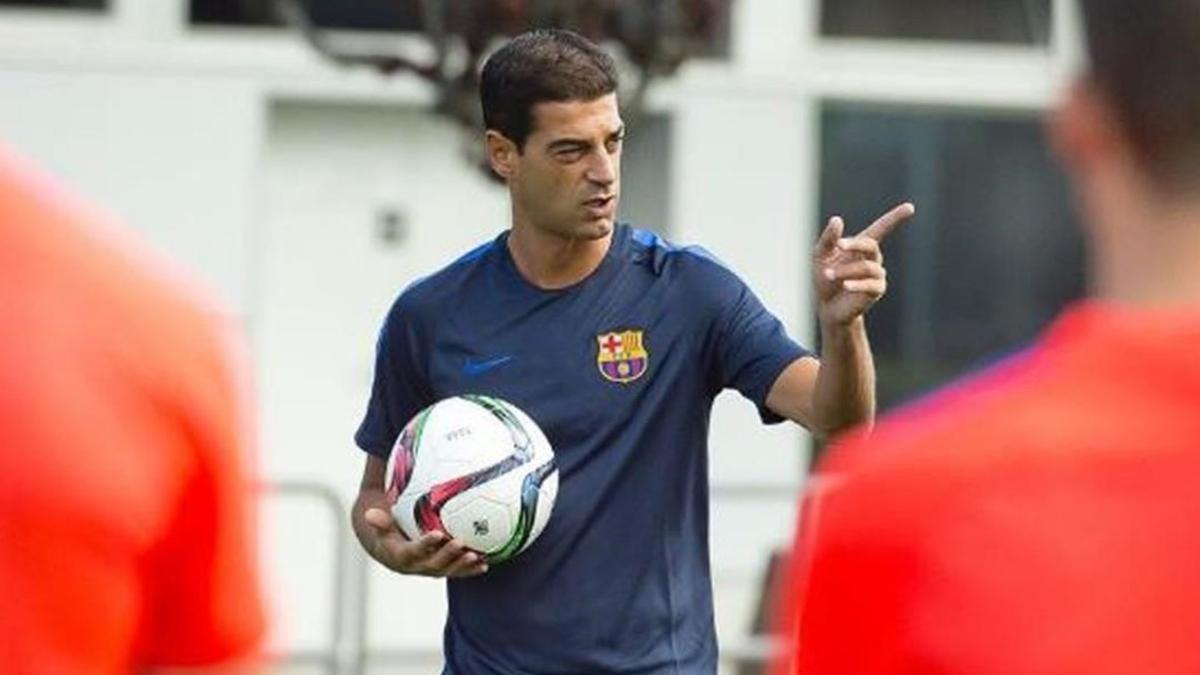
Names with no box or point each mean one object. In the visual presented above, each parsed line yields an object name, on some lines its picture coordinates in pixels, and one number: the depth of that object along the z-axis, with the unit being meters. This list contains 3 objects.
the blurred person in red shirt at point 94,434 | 5.89
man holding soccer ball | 11.94
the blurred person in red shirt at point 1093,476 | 4.89
